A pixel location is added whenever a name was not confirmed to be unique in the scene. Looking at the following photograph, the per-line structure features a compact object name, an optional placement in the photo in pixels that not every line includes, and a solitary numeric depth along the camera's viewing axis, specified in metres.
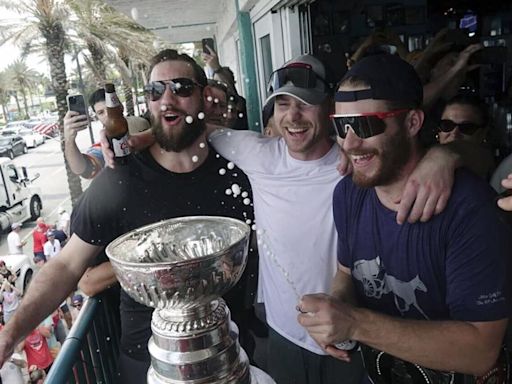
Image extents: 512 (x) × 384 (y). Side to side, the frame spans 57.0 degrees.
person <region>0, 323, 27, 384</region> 4.53
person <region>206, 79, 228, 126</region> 2.47
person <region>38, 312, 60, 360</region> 4.59
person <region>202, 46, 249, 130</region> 3.89
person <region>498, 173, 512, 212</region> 1.04
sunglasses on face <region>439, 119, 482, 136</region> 2.36
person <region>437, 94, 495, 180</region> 2.36
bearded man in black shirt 1.78
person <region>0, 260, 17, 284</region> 5.97
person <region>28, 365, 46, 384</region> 4.59
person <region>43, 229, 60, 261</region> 4.97
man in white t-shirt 1.92
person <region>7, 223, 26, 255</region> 7.92
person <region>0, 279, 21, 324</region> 4.93
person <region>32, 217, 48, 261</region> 5.90
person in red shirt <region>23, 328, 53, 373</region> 4.59
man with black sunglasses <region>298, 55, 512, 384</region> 1.29
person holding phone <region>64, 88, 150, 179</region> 2.08
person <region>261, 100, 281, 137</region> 2.45
